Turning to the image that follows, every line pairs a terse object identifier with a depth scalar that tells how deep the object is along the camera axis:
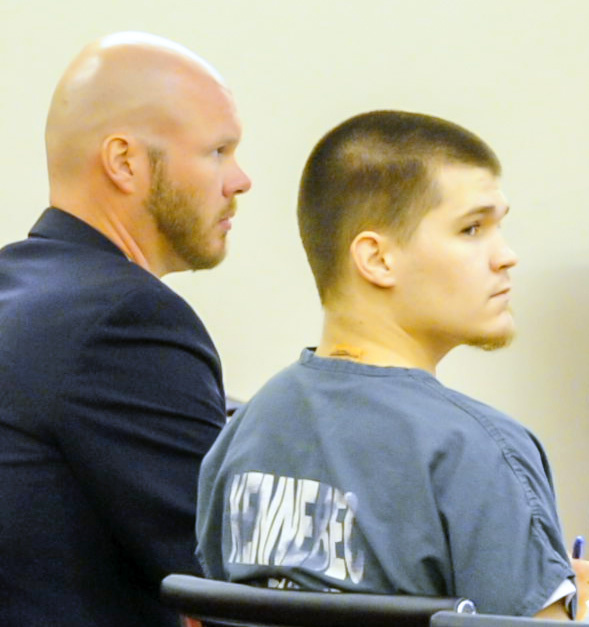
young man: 4.97
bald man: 5.36
